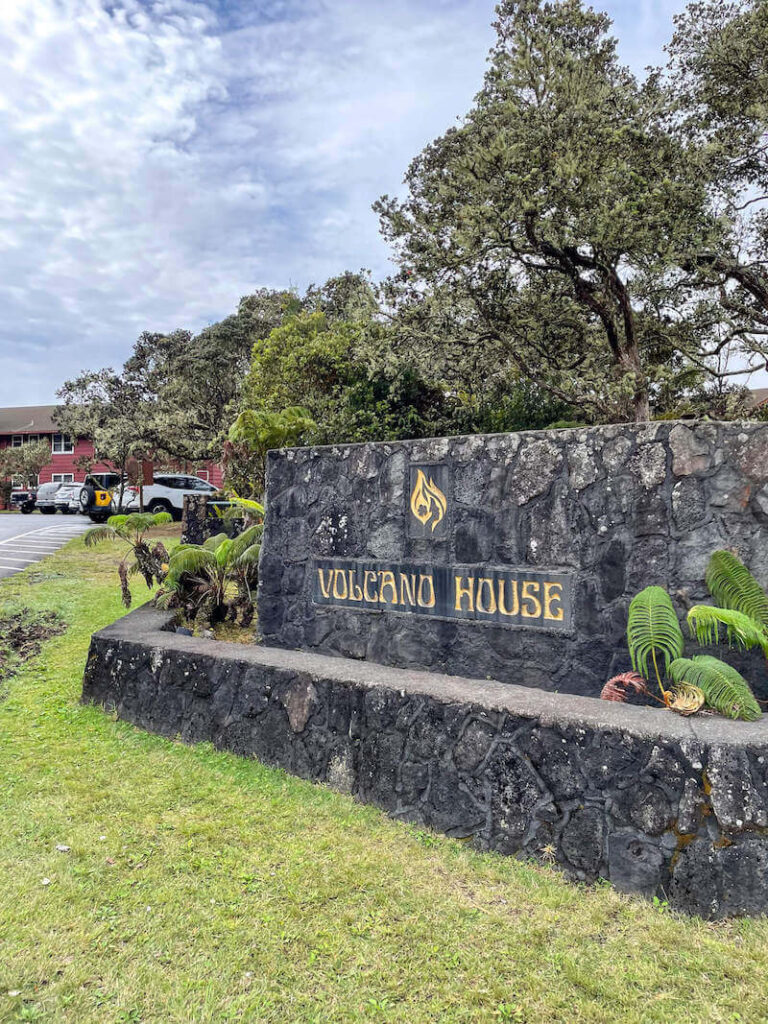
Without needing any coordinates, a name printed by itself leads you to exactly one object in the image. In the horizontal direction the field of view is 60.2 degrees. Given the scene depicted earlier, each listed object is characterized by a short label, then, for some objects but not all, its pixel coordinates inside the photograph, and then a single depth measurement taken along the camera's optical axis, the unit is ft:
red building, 120.78
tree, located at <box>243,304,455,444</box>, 43.55
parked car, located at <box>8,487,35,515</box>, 86.53
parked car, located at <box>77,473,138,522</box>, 63.98
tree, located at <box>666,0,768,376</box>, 32.07
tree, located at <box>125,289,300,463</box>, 72.02
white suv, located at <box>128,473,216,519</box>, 66.49
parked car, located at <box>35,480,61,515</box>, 81.71
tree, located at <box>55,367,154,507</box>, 66.03
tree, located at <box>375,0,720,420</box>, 30.68
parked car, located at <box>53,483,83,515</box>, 80.28
